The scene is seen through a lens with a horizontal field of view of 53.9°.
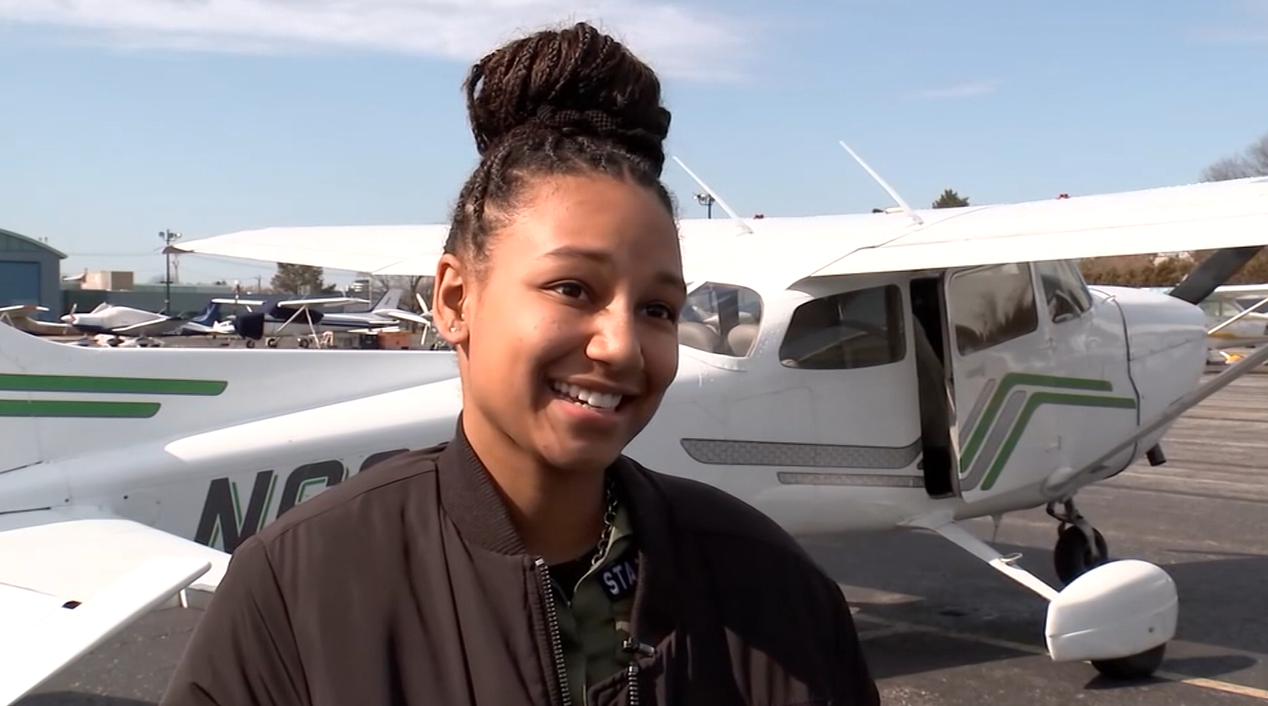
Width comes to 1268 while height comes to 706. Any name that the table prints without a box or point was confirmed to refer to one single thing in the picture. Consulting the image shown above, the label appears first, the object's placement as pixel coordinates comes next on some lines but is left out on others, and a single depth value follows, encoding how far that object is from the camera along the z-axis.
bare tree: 50.99
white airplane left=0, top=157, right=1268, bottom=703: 4.60
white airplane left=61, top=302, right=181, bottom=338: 33.47
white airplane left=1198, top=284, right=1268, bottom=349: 23.70
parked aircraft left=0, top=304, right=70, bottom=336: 30.62
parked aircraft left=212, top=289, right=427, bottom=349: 26.72
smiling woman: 1.23
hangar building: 58.81
